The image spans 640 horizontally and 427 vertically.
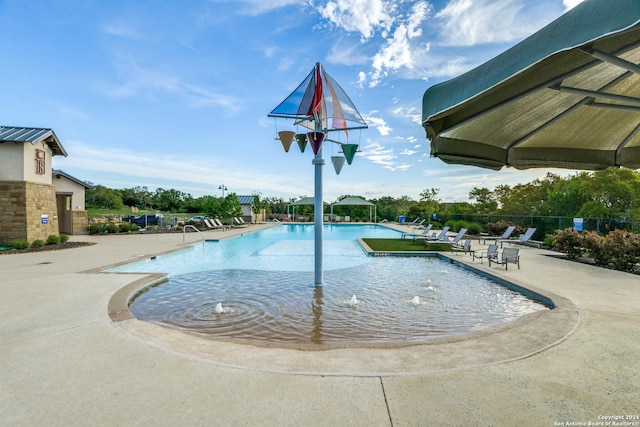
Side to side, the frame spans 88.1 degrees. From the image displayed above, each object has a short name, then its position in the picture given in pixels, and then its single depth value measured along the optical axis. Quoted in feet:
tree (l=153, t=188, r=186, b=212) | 172.29
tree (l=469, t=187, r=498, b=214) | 88.02
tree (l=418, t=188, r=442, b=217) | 100.09
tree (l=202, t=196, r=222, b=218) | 94.38
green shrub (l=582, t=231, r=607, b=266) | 27.37
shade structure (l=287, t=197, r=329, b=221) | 116.05
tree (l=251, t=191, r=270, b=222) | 117.80
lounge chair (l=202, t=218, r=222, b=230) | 75.05
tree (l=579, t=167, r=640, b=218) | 55.77
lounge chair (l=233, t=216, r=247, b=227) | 94.55
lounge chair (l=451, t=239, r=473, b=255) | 34.53
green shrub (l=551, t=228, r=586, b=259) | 30.78
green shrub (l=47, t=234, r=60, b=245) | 43.60
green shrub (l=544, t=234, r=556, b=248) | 40.86
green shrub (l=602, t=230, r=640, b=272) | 24.73
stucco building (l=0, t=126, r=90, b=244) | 40.75
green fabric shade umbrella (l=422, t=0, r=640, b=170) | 3.51
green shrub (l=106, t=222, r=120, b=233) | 63.43
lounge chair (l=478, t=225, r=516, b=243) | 45.13
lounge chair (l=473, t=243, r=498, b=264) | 28.88
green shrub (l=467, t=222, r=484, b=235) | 60.13
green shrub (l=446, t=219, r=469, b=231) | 62.95
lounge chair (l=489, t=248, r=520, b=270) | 26.55
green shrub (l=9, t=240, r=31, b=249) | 38.91
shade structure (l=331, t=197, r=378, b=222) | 112.37
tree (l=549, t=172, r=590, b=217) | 64.59
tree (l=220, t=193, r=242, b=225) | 87.25
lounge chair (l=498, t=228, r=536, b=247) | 39.06
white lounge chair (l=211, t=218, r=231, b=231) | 79.54
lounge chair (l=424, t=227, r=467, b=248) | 40.32
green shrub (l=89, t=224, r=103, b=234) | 62.64
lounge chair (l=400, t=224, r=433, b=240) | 49.24
